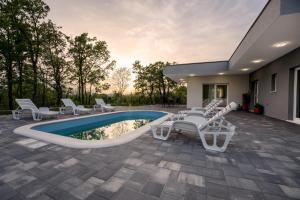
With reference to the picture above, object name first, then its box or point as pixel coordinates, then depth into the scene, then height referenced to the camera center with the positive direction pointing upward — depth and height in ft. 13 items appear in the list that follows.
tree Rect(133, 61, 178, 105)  57.88 +6.15
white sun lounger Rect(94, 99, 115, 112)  32.30 -2.10
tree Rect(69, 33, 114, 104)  42.46 +12.50
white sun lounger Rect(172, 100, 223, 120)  15.99 -2.04
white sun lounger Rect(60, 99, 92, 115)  26.77 -1.98
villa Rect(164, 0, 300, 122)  12.50 +5.97
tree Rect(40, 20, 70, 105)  36.29 +11.31
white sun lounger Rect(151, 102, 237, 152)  9.59 -2.45
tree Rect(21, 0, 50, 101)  32.45 +16.55
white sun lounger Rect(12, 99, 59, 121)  20.59 -1.97
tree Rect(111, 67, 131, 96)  62.08 +8.02
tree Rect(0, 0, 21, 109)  29.43 +13.97
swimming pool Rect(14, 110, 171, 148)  10.71 -3.90
